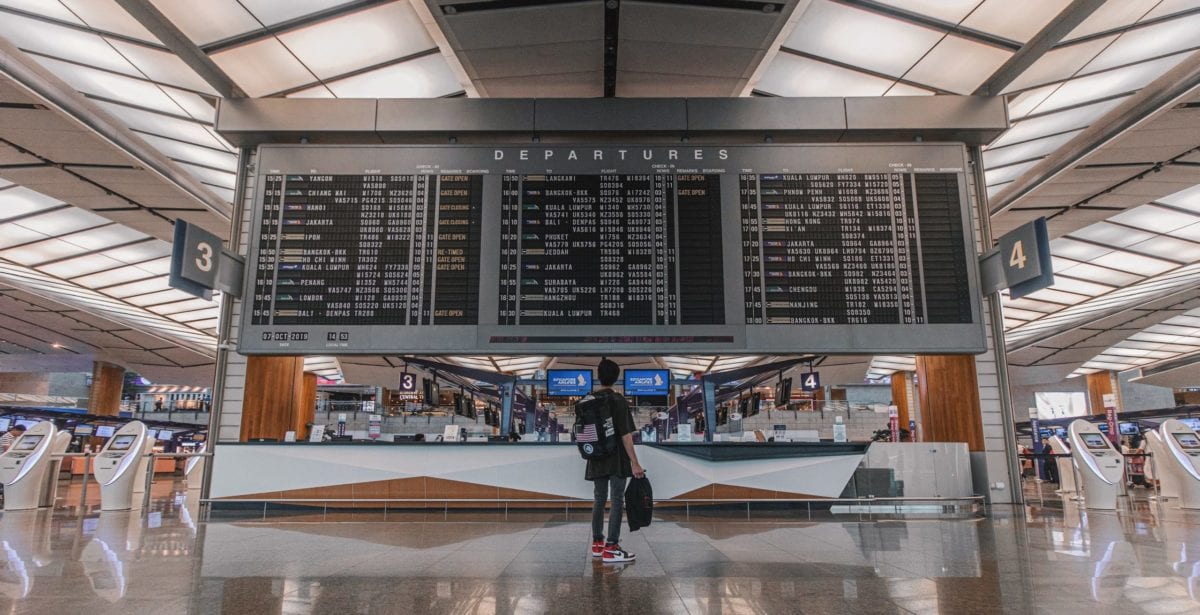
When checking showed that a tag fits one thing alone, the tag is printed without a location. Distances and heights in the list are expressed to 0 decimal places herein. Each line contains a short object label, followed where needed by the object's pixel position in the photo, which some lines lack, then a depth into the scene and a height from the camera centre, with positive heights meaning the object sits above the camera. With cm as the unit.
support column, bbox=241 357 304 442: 909 +53
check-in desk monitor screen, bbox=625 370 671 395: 1338 +106
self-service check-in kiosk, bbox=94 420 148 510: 1033 -48
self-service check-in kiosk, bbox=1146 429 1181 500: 1185 -56
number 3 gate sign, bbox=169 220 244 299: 750 +196
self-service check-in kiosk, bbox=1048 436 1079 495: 1523 -94
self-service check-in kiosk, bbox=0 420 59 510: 1067 -57
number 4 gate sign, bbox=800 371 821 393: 1551 +124
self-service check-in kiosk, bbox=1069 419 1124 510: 1023 -47
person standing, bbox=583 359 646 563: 498 -24
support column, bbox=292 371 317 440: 2656 +158
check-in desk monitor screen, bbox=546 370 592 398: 1388 +109
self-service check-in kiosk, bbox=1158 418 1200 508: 1048 -34
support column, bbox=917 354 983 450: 940 +52
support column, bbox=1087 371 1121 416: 3456 +242
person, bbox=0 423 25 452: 1246 -12
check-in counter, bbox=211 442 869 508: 842 -47
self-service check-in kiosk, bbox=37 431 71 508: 1131 -81
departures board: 779 +217
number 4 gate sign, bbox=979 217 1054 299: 755 +199
